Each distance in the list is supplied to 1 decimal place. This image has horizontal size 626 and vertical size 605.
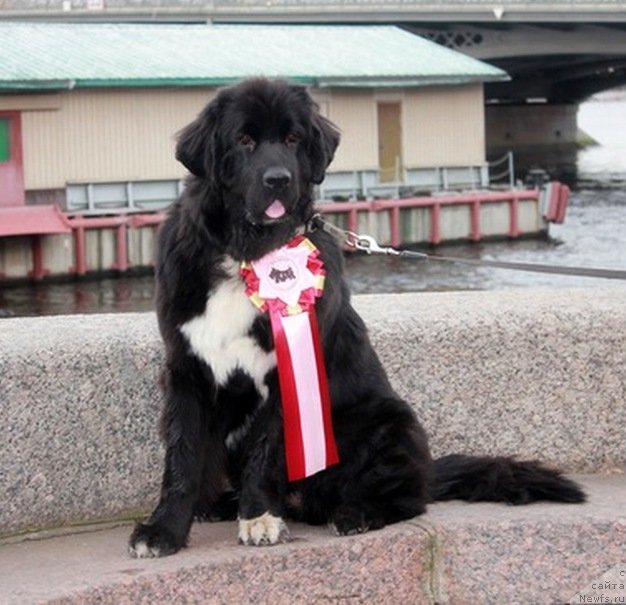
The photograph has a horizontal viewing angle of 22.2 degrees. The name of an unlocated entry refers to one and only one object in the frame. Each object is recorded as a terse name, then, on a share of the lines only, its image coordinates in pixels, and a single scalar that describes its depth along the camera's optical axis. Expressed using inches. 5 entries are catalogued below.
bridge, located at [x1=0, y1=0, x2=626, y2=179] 2591.0
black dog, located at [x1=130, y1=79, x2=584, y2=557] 201.0
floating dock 1536.7
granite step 197.8
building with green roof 1605.6
